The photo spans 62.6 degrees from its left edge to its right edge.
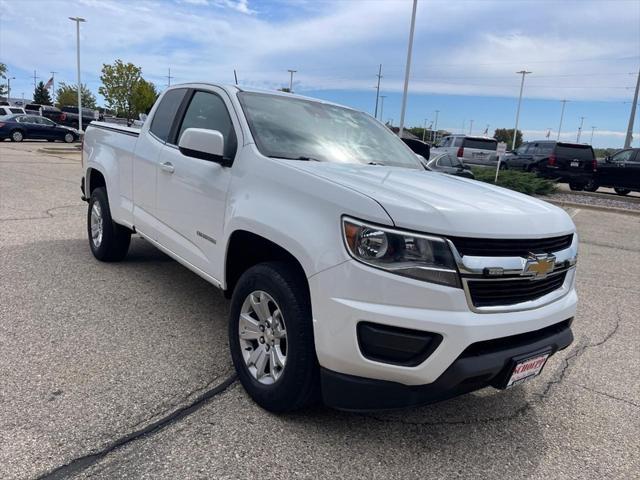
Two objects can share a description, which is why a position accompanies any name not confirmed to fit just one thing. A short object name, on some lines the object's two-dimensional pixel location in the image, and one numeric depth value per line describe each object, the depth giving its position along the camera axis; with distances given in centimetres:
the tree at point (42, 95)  8050
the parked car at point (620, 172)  1847
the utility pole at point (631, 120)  2730
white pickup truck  234
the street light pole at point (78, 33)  3581
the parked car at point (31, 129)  2745
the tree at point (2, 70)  7292
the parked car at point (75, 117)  3712
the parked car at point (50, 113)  3782
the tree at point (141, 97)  5175
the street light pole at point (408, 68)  2517
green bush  1515
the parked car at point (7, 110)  3064
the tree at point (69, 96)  7681
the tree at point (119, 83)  5238
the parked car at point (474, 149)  2048
